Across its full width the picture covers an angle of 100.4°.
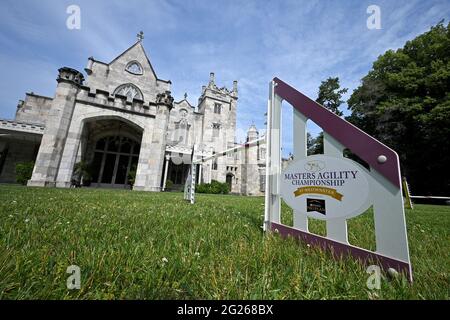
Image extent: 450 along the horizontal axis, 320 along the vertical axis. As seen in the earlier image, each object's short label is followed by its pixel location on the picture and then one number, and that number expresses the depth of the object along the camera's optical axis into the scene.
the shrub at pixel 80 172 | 13.86
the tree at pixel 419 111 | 18.58
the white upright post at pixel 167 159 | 20.46
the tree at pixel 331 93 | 29.92
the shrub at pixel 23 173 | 12.99
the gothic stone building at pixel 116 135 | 12.62
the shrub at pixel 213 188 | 21.62
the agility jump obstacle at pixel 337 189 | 1.29
